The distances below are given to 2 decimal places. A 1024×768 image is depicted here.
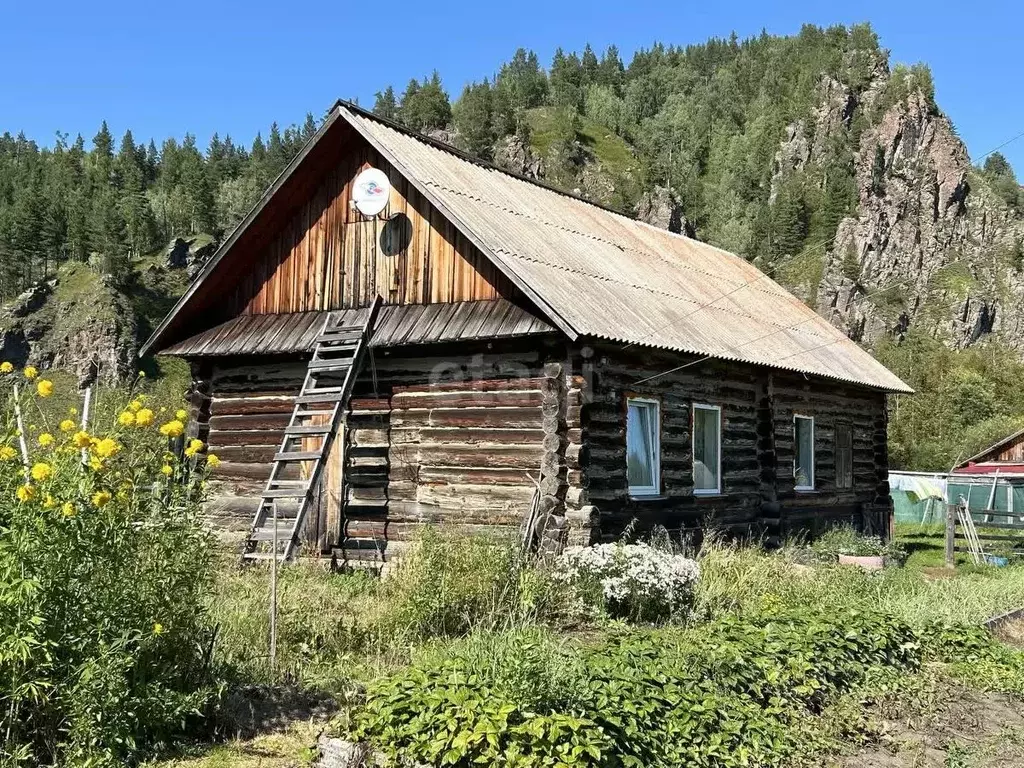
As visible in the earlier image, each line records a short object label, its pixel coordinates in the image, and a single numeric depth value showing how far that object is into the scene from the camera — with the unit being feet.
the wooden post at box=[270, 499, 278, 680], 24.36
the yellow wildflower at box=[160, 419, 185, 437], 19.19
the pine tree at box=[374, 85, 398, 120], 506.48
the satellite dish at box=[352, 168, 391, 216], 47.93
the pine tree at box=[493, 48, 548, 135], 469.98
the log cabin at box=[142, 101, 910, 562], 43.16
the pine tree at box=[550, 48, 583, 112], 538.59
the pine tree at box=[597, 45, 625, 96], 560.20
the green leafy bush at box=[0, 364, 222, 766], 17.44
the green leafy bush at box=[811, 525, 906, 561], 56.80
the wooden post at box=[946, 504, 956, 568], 60.83
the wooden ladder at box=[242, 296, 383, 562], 40.86
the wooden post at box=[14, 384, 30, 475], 19.05
